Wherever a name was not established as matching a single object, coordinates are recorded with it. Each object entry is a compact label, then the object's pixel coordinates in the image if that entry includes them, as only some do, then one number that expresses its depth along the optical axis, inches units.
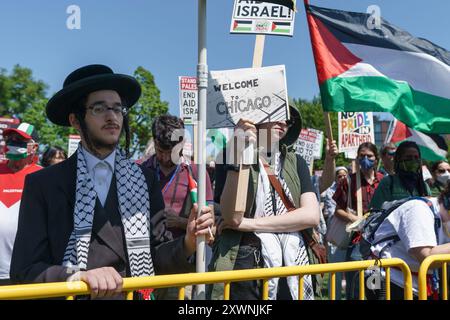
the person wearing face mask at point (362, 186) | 264.4
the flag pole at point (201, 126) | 104.2
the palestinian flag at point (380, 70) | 182.9
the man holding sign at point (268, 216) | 125.2
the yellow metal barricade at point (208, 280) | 78.1
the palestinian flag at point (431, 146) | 270.4
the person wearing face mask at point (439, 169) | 313.9
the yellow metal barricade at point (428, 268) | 129.2
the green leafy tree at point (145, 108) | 1237.7
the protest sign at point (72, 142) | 402.0
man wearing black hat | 95.3
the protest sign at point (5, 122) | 472.3
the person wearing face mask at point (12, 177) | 189.2
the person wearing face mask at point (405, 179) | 208.1
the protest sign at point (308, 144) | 379.9
